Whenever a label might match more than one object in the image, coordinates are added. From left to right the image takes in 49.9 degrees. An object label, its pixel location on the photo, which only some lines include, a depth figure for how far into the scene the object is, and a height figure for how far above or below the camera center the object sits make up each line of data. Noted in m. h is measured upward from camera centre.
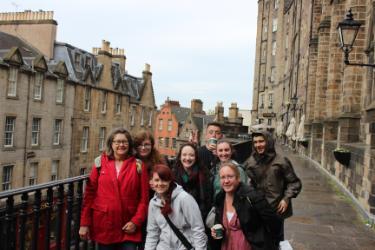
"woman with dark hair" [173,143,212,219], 4.00 -0.50
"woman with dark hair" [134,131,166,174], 4.13 -0.25
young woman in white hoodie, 3.57 -0.78
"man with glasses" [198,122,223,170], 4.94 -0.22
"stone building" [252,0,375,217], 9.78 +1.89
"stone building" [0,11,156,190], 23.83 +1.32
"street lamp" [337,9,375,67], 8.67 +2.29
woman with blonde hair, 3.56 -0.77
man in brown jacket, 4.38 -0.48
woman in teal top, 4.13 -0.32
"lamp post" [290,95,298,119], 31.27 +2.51
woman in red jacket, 3.79 -0.72
